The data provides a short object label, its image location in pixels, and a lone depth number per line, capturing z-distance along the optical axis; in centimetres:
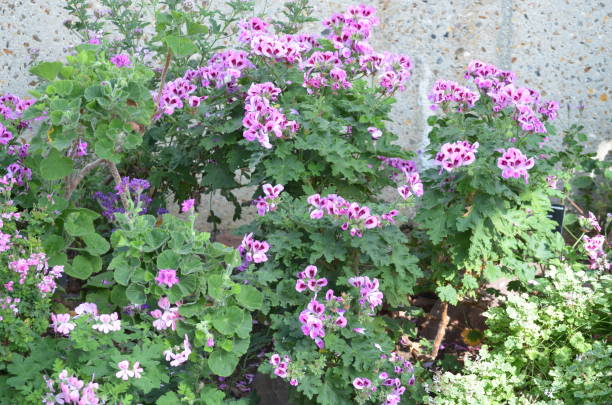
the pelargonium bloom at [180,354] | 232
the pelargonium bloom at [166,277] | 231
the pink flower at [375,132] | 311
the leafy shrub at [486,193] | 311
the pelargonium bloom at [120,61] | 313
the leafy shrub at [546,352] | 278
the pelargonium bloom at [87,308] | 244
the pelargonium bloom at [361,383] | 256
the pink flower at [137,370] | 226
